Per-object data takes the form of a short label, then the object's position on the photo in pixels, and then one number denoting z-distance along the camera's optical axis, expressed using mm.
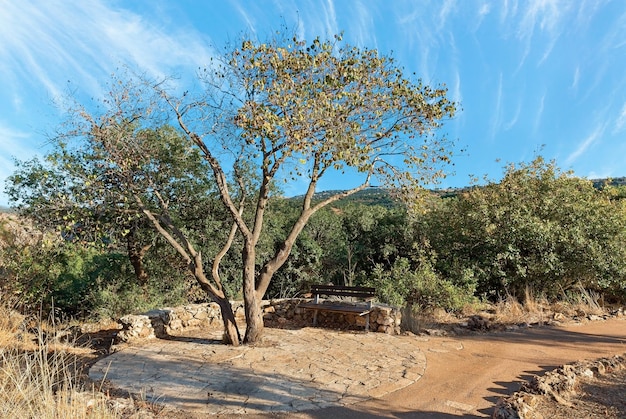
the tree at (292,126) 6781
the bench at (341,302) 8789
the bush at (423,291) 10086
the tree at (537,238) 11609
